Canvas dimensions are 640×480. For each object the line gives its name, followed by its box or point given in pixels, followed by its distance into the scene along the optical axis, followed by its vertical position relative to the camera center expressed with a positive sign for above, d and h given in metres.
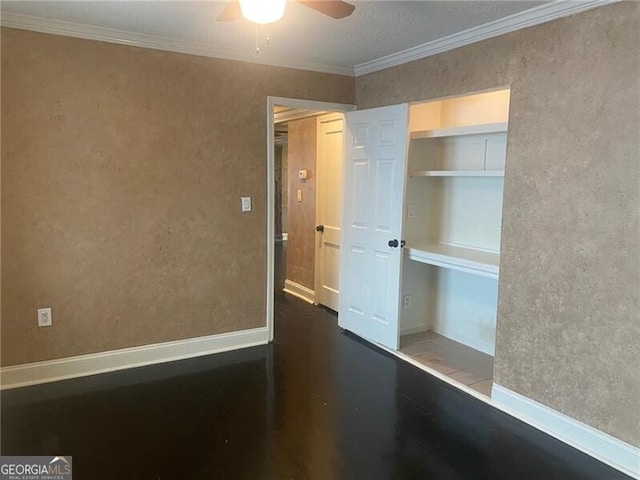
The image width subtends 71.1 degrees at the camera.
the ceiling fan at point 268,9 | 1.85 +0.81
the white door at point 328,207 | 4.88 -0.25
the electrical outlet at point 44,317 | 3.21 -0.97
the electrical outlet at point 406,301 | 4.26 -1.09
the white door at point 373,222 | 3.77 -0.32
